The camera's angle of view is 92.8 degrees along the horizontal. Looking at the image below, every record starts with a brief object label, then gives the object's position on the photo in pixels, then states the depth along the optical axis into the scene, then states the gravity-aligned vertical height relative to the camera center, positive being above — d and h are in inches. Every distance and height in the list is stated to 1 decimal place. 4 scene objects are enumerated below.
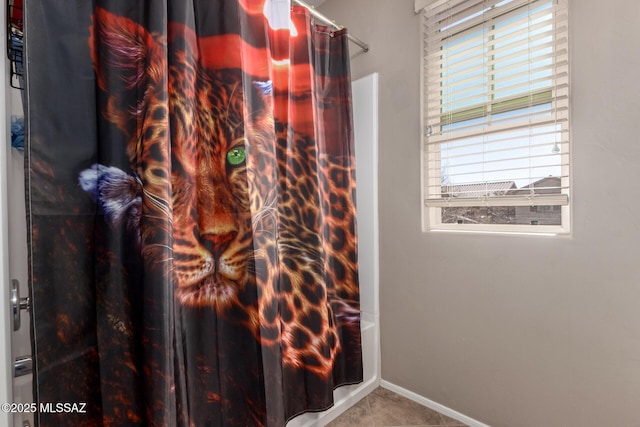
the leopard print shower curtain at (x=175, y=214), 30.8 -0.1
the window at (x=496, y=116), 46.9 +15.9
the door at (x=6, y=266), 22.8 -3.8
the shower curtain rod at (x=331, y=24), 53.4 +36.7
